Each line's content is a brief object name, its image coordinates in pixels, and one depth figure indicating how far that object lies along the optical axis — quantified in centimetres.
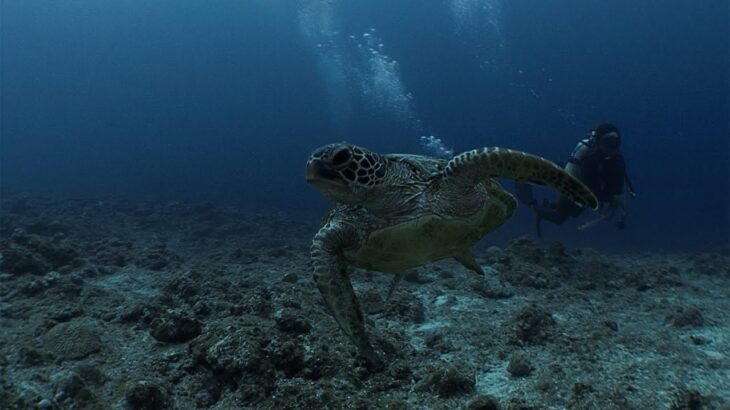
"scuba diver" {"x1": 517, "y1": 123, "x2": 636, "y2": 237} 836
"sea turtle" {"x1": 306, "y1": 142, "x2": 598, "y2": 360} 312
